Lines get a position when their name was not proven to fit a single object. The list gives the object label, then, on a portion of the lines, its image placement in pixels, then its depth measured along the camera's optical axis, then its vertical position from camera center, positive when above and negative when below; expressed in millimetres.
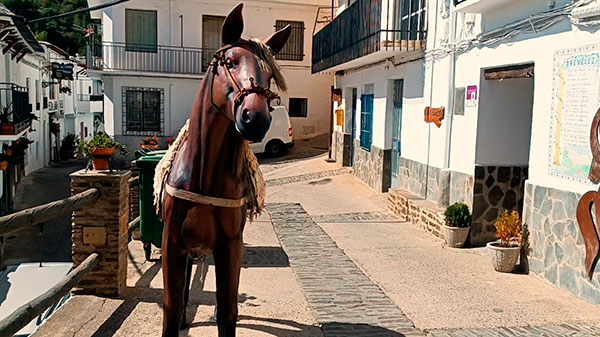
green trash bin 6488 -1197
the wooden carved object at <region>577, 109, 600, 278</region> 5680 -951
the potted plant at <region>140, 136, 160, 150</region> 11516 -728
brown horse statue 3336 -480
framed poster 5863 +119
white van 20594 -908
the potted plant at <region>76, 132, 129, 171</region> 5352 -405
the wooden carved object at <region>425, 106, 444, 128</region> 9516 +20
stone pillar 5293 -1174
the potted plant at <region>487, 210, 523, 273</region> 6984 -1605
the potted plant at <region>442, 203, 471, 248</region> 8250 -1578
